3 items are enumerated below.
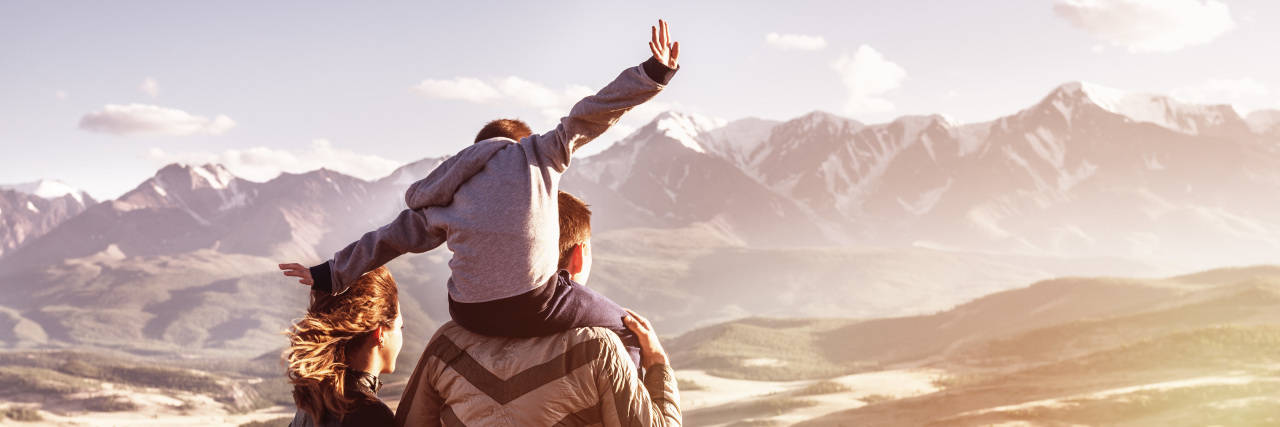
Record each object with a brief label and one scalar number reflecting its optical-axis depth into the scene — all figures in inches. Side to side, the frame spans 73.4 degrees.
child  149.5
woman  170.7
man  157.4
